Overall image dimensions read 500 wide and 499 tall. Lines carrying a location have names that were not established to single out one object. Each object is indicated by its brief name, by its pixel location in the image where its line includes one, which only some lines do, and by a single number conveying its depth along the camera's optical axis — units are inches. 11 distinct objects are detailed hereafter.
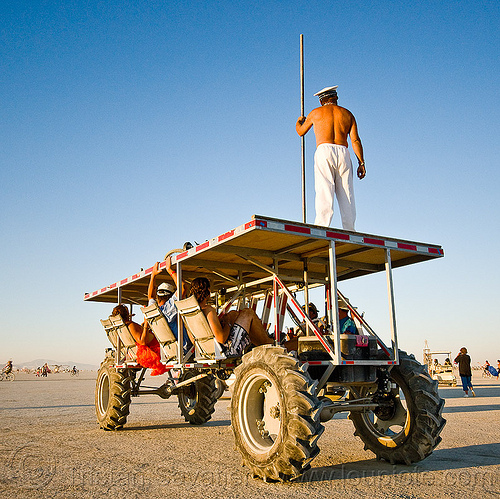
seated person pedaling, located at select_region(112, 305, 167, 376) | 350.3
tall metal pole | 336.9
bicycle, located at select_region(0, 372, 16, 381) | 1591.4
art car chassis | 205.3
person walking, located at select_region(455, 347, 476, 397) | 687.7
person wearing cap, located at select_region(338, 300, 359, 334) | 301.4
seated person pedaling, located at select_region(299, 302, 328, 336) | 300.1
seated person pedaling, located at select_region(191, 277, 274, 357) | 270.1
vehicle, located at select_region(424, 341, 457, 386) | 969.5
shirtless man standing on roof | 301.4
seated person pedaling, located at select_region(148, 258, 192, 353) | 311.7
